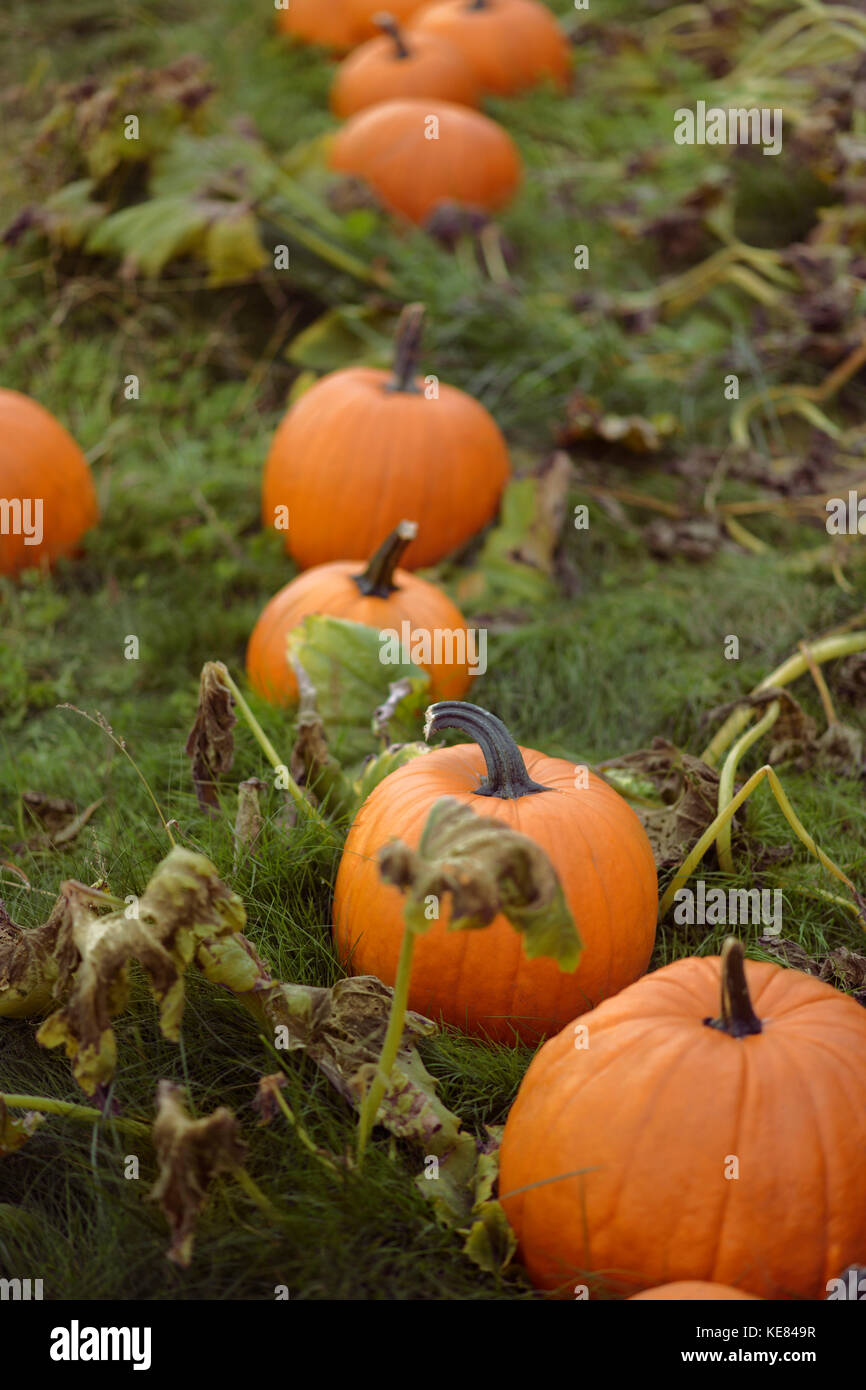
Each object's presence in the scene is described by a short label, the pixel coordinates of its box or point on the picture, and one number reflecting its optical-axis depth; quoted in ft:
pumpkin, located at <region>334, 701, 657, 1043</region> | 7.57
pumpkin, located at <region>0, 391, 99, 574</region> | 13.05
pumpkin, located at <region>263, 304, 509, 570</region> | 13.20
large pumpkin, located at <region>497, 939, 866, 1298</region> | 5.92
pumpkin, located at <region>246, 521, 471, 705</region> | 10.88
